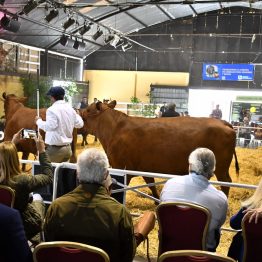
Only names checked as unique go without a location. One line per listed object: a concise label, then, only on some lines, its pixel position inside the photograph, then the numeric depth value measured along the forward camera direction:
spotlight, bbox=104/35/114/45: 19.08
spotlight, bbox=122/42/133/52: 22.65
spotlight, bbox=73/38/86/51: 17.61
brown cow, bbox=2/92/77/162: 7.97
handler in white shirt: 5.27
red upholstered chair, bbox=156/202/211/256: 2.83
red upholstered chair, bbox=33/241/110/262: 1.98
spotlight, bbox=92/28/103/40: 18.12
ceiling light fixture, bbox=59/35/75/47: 16.75
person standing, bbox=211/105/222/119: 18.23
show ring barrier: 4.19
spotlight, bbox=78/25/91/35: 16.43
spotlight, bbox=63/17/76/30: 14.98
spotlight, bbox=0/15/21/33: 12.78
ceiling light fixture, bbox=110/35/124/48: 19.44
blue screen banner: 20.91
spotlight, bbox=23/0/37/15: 12.69
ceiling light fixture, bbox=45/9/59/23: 13.60
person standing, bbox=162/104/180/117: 9.67
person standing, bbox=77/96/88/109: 17.86
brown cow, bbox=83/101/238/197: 5.98
